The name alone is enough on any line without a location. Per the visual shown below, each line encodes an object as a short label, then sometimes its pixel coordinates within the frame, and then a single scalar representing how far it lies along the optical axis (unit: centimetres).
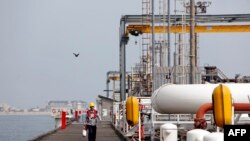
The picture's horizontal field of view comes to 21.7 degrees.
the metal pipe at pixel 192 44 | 3809
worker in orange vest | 2610
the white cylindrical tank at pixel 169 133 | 1831
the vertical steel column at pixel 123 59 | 6200
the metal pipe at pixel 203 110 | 1464
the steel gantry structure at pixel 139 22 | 6241
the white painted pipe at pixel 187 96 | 2270
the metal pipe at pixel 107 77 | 10094
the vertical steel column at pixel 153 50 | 4653
